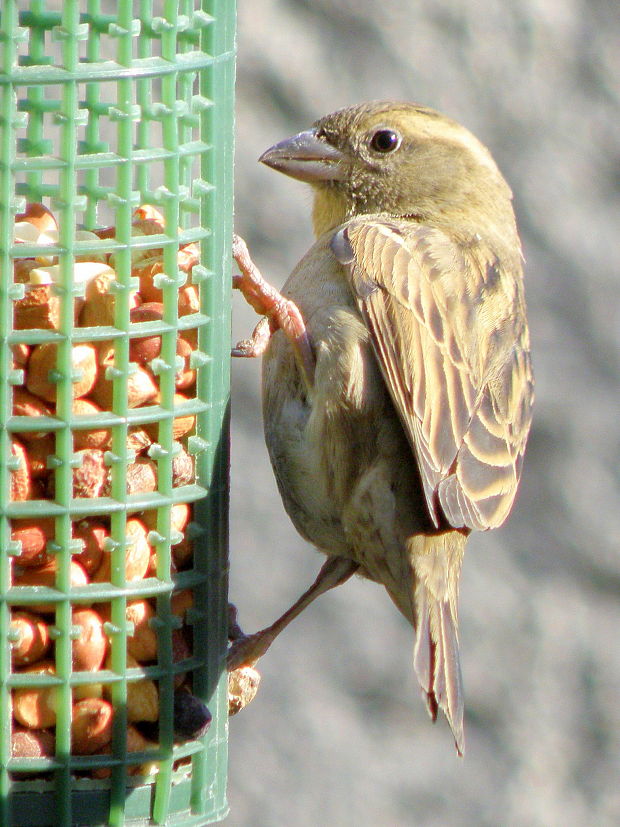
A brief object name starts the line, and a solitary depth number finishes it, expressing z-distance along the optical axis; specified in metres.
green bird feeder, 5.30
